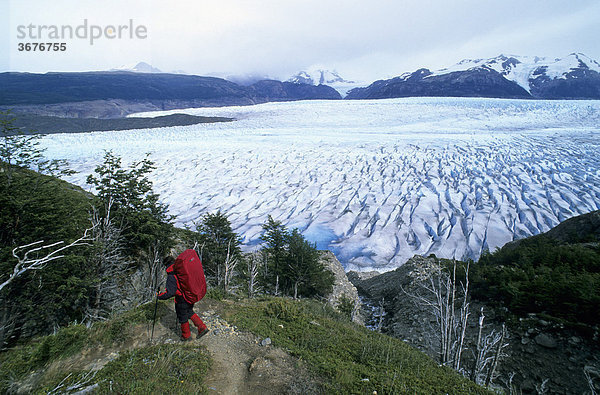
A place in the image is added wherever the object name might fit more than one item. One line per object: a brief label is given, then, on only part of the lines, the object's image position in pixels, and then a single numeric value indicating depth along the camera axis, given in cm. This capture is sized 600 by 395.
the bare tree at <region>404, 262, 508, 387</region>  369
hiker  362
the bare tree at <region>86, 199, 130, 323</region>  544
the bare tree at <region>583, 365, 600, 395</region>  440
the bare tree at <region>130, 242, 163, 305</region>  623
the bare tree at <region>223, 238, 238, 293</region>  732
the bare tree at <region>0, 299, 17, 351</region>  421
